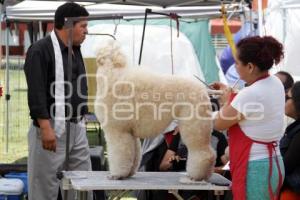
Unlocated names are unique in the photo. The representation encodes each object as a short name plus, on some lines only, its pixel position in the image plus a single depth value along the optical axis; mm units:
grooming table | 4699
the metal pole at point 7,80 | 12483
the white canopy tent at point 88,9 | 12196
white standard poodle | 4733
